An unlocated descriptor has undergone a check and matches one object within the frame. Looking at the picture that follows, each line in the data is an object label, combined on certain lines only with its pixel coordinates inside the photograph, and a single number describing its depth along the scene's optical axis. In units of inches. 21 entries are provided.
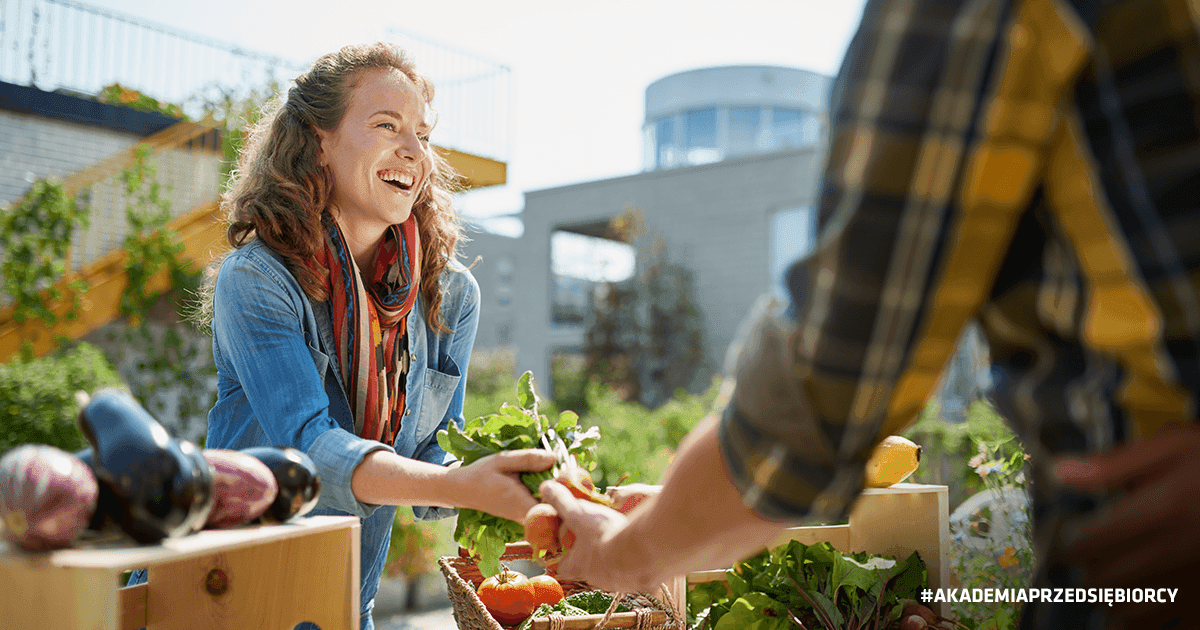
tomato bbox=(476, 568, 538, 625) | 69.4
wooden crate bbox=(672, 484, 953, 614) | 78.5
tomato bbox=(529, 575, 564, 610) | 71.4
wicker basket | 65.0
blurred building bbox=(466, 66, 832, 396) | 473.7
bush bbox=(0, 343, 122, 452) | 224.4
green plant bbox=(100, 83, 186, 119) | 362.0
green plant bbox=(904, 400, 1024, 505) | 205.5
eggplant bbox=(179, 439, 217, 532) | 42.2
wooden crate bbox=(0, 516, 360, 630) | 49.9
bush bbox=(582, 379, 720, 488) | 215.5
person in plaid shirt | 22.5
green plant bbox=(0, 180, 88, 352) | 289.7
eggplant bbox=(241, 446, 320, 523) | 48.4
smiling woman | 62.0
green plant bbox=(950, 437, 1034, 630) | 77.2
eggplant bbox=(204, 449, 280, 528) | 45.2
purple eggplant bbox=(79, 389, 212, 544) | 40.1
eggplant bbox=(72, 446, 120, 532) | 40.9
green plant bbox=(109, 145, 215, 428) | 314.8
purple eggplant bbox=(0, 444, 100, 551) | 37.8
